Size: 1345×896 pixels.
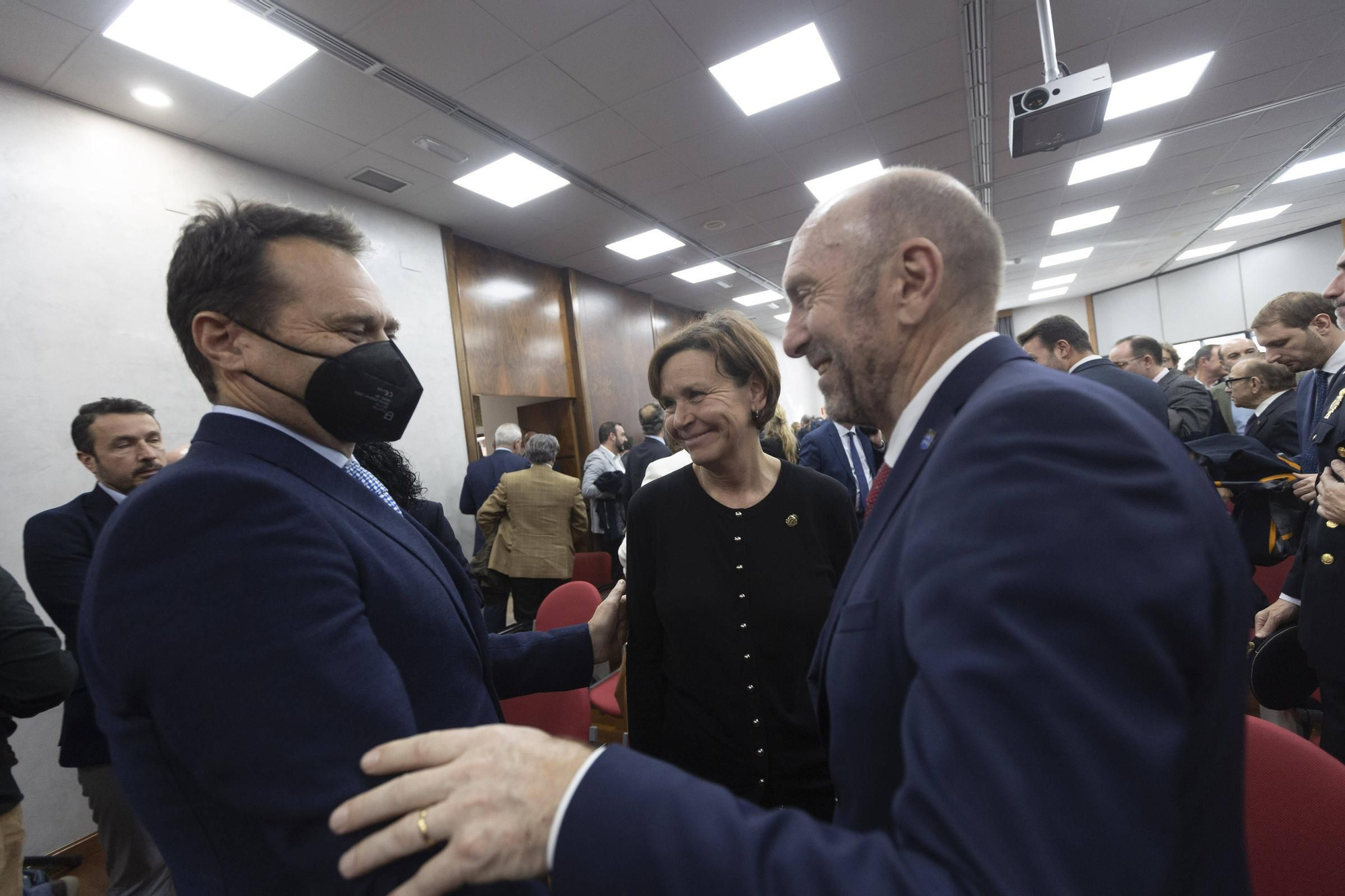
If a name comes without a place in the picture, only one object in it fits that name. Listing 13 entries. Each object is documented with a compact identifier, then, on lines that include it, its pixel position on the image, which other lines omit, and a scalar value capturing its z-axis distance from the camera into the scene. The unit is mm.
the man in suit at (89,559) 2100
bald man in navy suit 417
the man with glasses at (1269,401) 3186
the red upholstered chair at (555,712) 2045
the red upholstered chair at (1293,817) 944
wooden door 7141
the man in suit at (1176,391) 4012
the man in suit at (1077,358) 3146
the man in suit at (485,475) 4891
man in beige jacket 4238
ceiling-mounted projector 3248
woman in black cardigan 1341
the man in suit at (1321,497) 1867
